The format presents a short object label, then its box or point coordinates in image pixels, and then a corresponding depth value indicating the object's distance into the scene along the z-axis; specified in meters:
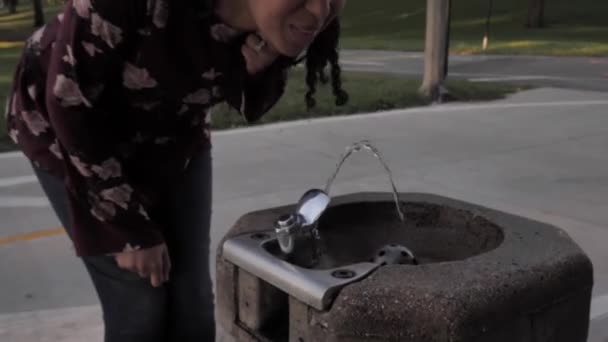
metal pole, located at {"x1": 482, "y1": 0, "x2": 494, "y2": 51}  17.52
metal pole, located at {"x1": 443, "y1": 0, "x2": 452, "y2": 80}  8.76
